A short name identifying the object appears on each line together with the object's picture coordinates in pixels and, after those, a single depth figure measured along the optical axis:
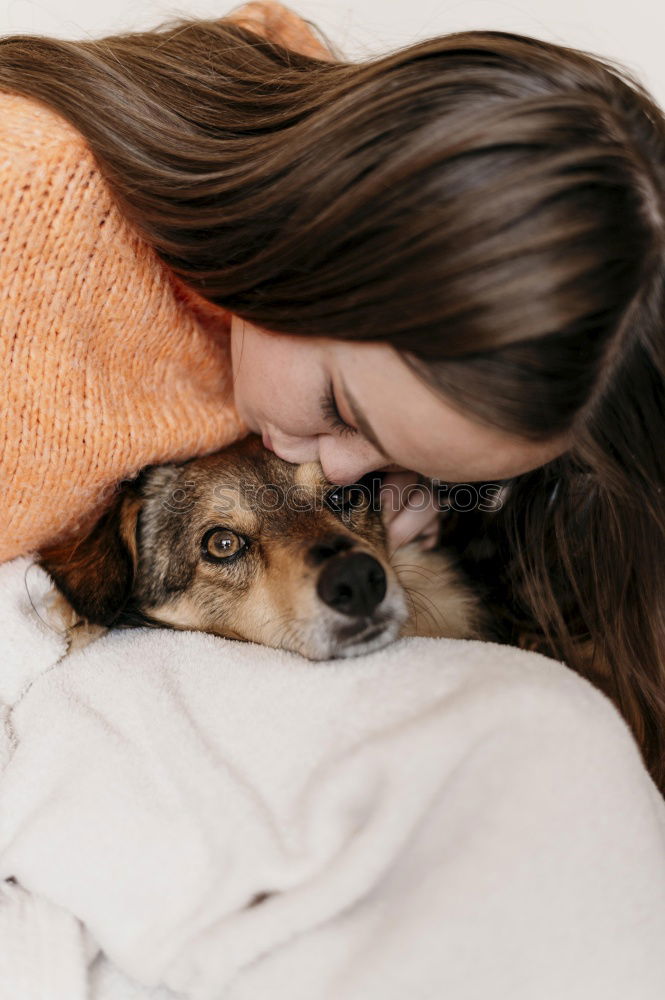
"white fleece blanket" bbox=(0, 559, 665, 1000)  0.62
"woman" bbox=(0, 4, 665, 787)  0.64
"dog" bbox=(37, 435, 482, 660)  0.73
